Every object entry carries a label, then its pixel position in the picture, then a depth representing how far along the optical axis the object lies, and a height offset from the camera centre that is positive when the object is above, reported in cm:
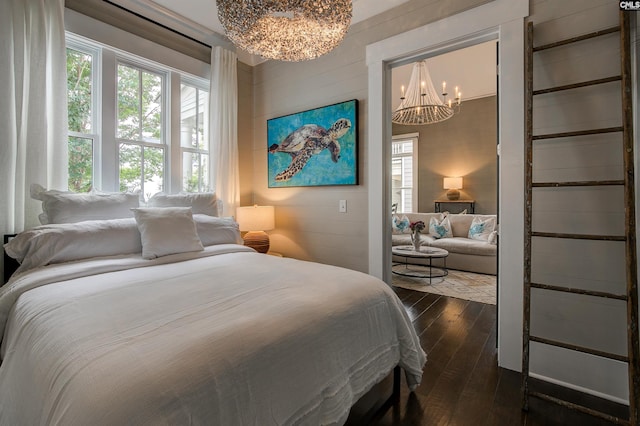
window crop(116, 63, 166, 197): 283 +79
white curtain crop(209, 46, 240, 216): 337 +95
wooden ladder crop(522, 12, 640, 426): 149 -5
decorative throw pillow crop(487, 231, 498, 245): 469 -42
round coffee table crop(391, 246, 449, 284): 422 -88
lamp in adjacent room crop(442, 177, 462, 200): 633 +52
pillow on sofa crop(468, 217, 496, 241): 490 -28
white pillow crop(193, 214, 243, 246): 254 -15
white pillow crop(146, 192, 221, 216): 268 +10
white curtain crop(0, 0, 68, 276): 206 +76
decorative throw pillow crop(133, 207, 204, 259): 210 -13
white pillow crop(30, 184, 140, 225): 207 +5
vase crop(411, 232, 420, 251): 443 -42
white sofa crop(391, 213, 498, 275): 450 -52
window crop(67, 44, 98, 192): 254 +81
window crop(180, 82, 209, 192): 331 +83
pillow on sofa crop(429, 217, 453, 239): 529 -30
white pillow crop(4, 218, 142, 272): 180 -18
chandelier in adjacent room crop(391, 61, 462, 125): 384 +147
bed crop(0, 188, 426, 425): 80 -41
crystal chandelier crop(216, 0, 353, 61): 173 +112
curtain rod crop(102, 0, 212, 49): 269 +182
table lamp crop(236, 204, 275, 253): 326 -12
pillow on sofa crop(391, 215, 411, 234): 566 -24
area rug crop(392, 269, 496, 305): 359 -96
